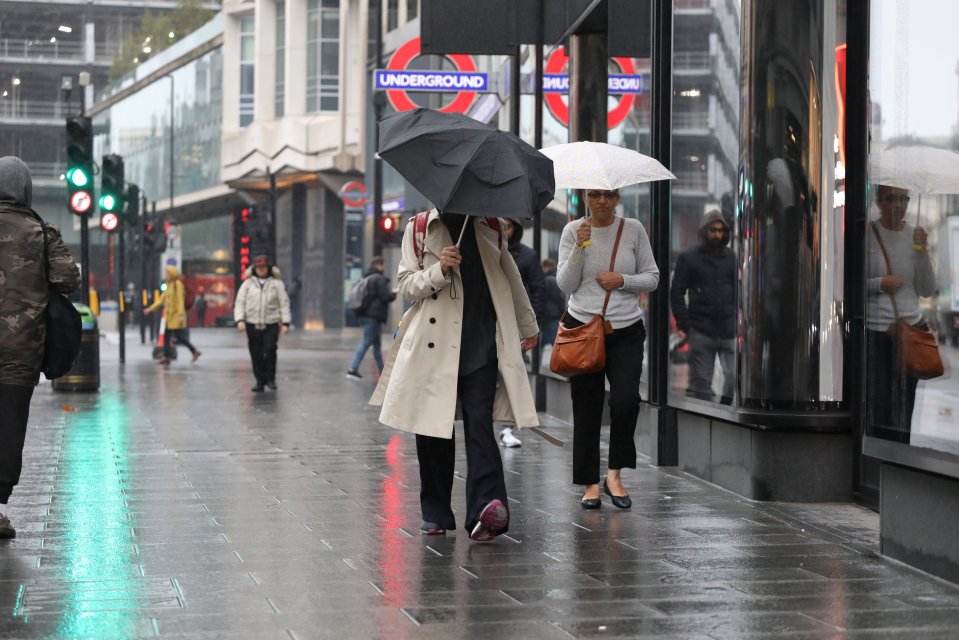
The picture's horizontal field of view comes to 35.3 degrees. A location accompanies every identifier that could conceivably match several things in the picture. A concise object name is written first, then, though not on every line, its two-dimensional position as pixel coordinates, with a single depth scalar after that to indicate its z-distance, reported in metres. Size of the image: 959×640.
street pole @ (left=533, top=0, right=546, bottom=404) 13.84
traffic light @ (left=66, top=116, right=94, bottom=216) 19.56
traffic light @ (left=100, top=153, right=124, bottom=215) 23.73
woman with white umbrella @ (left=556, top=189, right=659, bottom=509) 7.94
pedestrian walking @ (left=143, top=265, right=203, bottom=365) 25.73
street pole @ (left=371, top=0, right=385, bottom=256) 29.11
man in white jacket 18.27
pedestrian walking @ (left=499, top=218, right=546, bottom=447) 11.02
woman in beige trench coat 6.88
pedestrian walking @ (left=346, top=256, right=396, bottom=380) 21.02
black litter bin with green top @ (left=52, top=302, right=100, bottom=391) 17.88
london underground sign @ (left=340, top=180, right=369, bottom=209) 40.53
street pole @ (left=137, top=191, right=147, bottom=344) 39.97
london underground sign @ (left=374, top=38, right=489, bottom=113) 16.50
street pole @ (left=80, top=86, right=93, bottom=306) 19.52
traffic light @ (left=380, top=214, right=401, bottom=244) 27.74
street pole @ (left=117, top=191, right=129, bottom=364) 26.14
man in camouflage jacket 7.18
